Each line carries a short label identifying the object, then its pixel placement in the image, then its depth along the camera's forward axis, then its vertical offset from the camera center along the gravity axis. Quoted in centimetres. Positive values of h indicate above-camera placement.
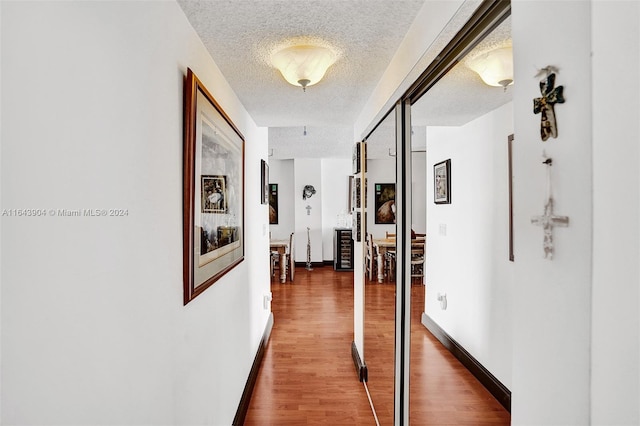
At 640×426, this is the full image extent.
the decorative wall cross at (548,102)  62 +20
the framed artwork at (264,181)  342 +31
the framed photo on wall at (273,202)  775 +19
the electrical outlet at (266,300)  353 -95
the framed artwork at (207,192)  128 +9
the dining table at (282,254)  628 -81
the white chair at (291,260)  644 -94
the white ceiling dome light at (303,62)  165 +74
